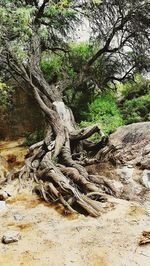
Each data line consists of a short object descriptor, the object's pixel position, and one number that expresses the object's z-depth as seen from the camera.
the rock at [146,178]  5.02
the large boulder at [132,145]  5.59
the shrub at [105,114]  7.82
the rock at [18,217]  4.15
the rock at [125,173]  5.29
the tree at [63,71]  5.00
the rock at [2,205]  4.58
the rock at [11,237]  3.46
